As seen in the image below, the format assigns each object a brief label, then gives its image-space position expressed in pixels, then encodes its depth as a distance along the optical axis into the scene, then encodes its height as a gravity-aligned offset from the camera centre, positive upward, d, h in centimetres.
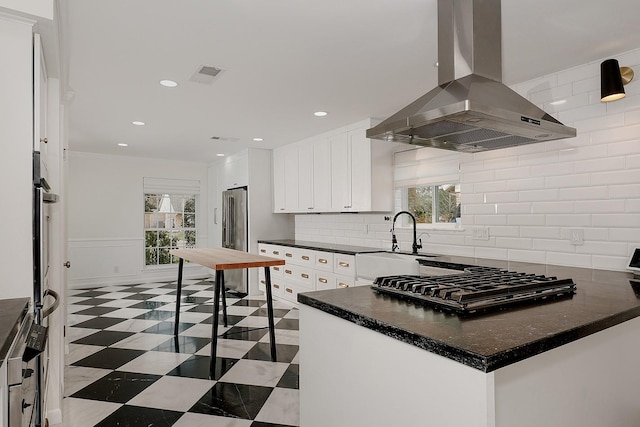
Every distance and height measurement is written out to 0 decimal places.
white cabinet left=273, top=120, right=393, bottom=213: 407 +54
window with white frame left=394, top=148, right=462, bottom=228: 359 +33
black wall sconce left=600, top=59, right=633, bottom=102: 231 +84
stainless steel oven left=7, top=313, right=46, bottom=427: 83 -36
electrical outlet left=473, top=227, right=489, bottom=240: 315 -14
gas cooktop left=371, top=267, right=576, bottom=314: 133 -29
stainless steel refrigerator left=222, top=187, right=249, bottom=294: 568 -15
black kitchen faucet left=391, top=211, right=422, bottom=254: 351 -25
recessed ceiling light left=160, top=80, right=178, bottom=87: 296 +109
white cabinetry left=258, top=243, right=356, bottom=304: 400 -62
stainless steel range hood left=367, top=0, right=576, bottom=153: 161 +56
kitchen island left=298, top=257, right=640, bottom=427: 98 -45
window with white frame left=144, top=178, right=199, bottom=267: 690 +4
